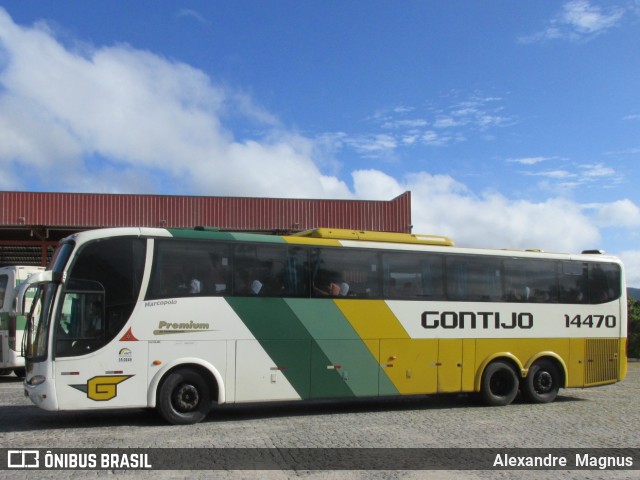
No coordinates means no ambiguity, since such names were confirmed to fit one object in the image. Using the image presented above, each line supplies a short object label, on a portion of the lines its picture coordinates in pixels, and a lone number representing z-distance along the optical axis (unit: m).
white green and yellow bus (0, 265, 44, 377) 17.75
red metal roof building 28.67
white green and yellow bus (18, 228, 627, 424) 10.23
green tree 31.40
